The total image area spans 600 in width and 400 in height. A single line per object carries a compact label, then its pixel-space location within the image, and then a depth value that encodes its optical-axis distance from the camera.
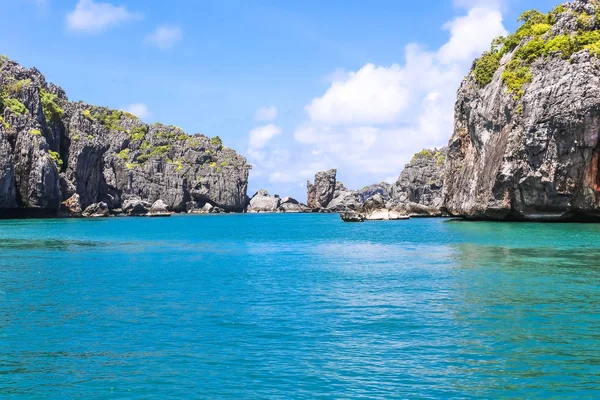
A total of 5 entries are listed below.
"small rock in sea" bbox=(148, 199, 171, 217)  166.00
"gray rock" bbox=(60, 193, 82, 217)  139.91
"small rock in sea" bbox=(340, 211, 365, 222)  120.19
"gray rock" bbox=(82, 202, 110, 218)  146.31
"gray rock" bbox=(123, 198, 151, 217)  162.88
